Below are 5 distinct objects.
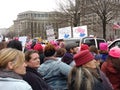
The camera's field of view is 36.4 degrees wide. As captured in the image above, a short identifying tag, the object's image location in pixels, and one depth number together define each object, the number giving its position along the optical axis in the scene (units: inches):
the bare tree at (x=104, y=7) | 805.2
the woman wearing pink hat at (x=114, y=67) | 100.4
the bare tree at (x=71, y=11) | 929.1
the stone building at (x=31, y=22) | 2037.2
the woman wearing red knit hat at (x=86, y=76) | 83.9
